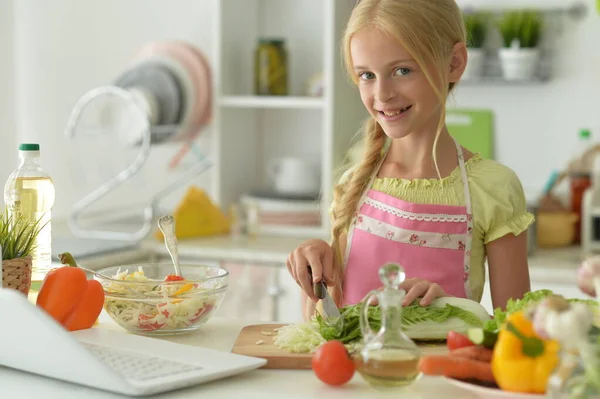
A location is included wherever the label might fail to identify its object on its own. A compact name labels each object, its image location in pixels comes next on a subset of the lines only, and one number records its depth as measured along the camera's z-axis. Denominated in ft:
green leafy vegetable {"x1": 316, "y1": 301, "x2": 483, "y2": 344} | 6.63
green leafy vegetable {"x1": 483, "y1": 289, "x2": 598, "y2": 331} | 6.31
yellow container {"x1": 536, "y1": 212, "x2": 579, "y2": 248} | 11.24
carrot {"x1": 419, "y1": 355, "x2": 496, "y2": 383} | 5.96
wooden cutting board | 6.50
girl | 7.31
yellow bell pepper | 5.71
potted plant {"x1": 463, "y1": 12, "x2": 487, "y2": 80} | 11.76
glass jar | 12.18
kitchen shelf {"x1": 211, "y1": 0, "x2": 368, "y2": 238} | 11.72
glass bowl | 7.01
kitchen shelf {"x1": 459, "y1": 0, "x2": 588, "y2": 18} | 11.65
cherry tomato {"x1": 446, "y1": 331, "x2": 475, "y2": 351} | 6.27
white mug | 12.26
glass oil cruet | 5.97
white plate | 5.75
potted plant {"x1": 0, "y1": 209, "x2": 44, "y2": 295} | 6.82
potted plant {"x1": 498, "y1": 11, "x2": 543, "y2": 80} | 11.54
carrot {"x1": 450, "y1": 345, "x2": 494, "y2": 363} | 6.04
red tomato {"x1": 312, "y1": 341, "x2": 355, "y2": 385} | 6.16
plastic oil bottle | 7.33
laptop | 6.10
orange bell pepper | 6.75
